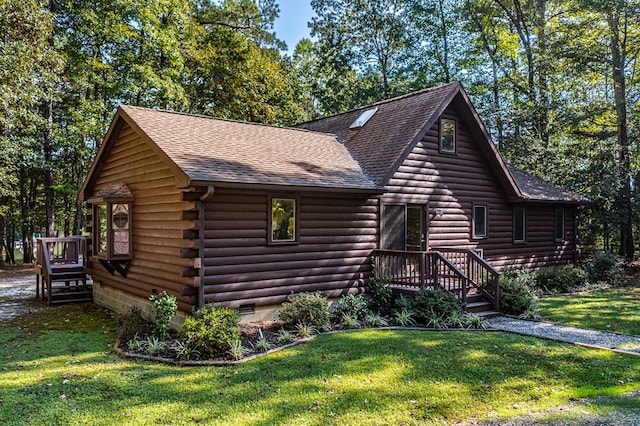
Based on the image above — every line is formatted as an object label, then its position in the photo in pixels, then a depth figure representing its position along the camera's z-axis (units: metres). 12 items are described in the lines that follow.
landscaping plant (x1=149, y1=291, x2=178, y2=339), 7.83
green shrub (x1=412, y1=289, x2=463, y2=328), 9.02
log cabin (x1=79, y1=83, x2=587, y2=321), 8.49
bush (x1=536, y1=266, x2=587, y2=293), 13.77
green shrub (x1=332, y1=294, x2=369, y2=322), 9.50
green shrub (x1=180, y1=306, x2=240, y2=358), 6.90
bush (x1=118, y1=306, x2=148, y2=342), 8.07
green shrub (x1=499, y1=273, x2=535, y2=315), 10.17
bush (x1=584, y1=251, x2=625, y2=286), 15.16
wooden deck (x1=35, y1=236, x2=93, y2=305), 12.13
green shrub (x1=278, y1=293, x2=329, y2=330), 8.43
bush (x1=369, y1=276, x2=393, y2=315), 9.99
